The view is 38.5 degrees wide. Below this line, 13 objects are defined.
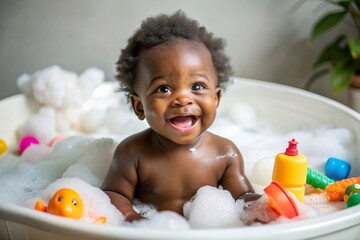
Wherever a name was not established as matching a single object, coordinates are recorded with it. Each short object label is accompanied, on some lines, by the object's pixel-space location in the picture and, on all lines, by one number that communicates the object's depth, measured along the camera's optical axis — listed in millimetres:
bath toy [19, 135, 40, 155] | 1680
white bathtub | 813
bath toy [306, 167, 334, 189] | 1302
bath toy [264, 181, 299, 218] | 984
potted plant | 1917
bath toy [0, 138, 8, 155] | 1633
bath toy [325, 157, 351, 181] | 1406
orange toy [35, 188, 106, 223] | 959
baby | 1111
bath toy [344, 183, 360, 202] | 1181
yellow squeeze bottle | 1150
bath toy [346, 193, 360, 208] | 1106
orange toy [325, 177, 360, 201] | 1242
